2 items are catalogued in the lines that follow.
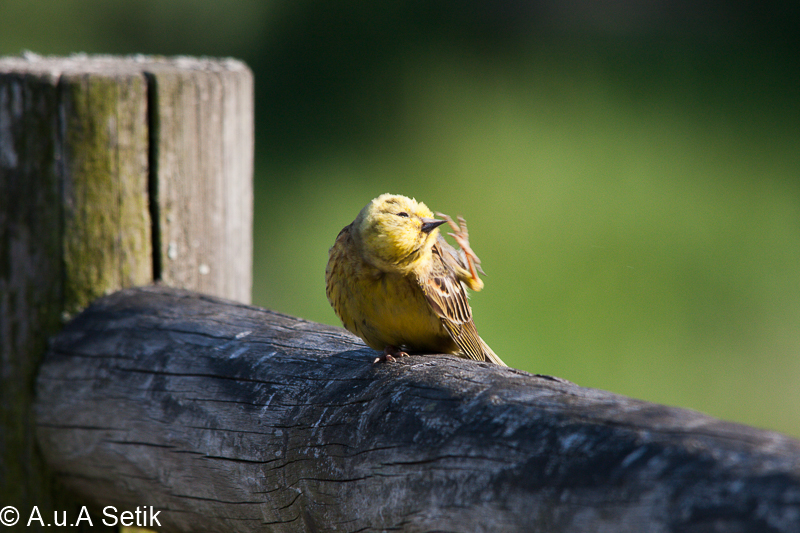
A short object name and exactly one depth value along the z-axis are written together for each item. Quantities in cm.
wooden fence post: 448
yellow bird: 403
